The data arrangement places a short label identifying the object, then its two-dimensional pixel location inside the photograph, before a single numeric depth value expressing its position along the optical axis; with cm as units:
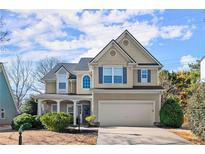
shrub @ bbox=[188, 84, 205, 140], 603
